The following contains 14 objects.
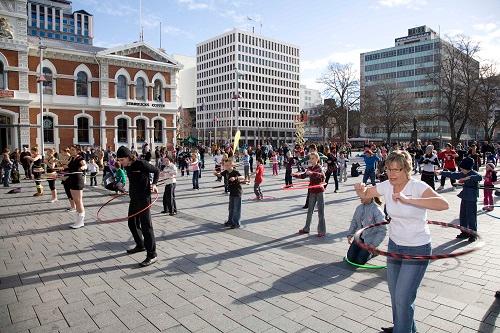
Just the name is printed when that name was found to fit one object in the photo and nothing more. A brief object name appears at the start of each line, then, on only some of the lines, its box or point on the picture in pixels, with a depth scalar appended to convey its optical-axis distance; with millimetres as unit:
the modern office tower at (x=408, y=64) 110375
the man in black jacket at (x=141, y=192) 7734
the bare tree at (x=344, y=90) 63531
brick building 38375
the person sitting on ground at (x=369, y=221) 7629
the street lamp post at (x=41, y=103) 33594
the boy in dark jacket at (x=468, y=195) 8719
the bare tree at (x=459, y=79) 46969
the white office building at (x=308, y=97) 185000
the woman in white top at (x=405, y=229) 3965
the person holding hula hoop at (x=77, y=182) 11039
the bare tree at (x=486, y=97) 48188
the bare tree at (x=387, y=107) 75331
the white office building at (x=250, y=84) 126625
